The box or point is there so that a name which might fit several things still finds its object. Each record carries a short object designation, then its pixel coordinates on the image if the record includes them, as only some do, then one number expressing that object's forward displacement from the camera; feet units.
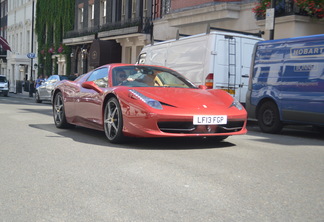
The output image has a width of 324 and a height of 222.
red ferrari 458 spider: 22.09
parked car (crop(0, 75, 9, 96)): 124.98
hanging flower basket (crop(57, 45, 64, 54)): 138.51
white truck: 41.86
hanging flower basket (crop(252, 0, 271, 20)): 60.49
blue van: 30.73
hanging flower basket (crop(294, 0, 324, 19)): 54.85
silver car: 79.46
